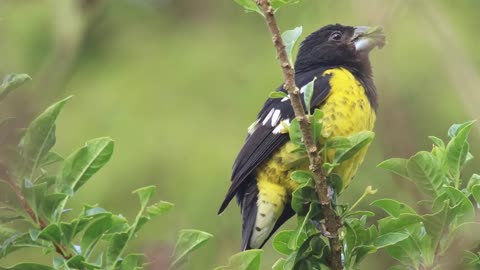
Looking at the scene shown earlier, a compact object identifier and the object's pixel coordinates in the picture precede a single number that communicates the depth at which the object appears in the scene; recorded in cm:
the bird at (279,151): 754
